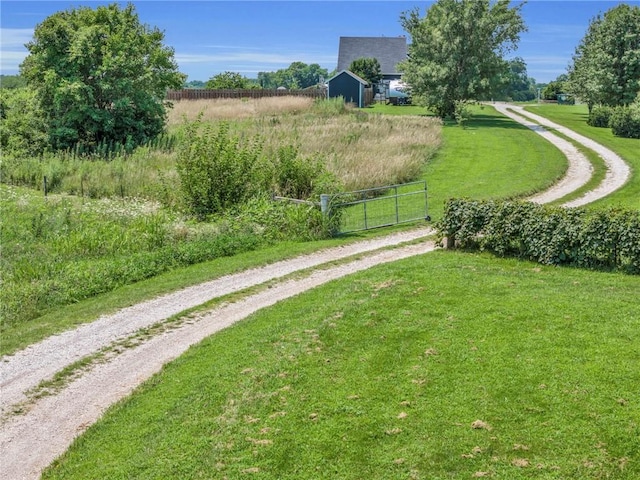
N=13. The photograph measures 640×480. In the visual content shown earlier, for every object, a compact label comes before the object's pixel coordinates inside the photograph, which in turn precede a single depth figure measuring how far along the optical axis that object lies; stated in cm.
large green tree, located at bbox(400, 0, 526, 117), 4844
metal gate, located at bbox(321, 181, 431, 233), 1953
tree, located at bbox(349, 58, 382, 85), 8000
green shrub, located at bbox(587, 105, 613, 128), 4993
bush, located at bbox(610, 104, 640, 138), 4328
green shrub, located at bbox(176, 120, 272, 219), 2067
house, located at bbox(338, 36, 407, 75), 8588
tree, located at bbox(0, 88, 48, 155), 3453
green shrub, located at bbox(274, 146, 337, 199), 2255
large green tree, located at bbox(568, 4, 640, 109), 4959
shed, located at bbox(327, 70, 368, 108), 7075
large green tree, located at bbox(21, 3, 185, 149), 3359
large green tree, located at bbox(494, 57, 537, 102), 5181
